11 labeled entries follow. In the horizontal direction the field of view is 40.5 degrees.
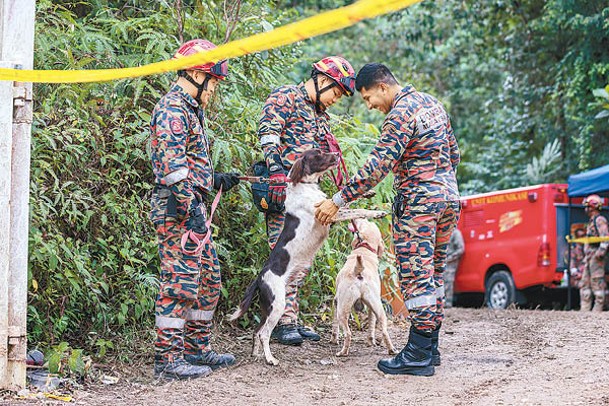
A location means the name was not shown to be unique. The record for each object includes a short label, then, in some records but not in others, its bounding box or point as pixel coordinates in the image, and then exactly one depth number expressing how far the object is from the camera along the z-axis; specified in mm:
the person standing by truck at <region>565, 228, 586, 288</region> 13574
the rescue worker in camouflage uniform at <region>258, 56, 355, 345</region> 6977
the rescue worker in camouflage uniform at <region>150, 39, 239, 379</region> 5906
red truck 13852
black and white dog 6406
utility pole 5535
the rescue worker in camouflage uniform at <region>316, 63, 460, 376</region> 5961
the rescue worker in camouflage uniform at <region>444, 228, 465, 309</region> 15453
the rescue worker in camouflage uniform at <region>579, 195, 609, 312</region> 13055
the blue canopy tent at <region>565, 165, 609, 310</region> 13523
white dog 6812
